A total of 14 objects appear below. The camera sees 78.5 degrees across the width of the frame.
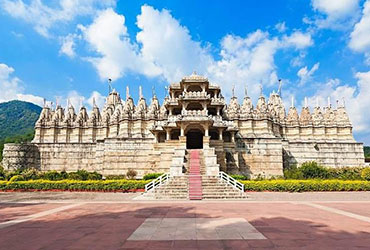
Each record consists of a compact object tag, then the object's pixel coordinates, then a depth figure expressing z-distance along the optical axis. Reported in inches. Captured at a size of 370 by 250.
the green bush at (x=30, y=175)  1004.0
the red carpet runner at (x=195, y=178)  702.5
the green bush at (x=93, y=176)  1014.0
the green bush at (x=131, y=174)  1078.4
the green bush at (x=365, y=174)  1016.9
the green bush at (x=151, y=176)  931.8
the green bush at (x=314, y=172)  1079.6
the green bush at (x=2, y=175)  1053.5
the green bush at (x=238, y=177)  909.2
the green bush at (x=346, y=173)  1046.4
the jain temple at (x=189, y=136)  1154.8
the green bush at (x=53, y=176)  985.0
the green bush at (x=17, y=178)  944.1
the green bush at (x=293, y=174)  1079.4
